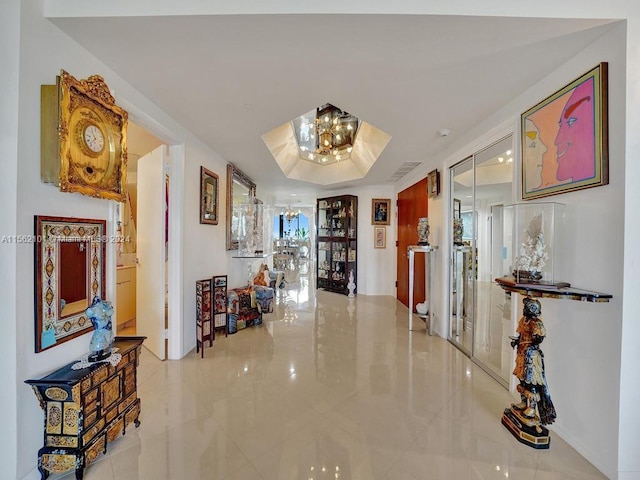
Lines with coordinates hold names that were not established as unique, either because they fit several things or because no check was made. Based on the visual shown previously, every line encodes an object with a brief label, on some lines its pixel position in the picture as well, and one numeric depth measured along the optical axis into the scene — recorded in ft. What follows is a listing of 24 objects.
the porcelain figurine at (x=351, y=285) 20.83
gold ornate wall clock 5.00
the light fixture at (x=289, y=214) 35.53
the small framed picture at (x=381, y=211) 21.24
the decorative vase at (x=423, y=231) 13.61
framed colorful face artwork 5.35
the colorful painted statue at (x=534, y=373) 6.00
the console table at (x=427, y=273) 12.85
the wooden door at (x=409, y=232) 15.39
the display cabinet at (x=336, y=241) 21.81
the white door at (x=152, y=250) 9.84
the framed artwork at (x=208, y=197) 11.64
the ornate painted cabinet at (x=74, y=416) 4.80
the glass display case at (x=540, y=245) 6.27
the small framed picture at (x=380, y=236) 21.30
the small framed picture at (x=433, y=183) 12.78
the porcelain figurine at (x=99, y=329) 5.49
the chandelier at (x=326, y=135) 17.49
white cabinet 13.04
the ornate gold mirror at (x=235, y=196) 14.36
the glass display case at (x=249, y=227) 16.19
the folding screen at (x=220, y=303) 11.68
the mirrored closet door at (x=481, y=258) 8.98
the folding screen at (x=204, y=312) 10.74
